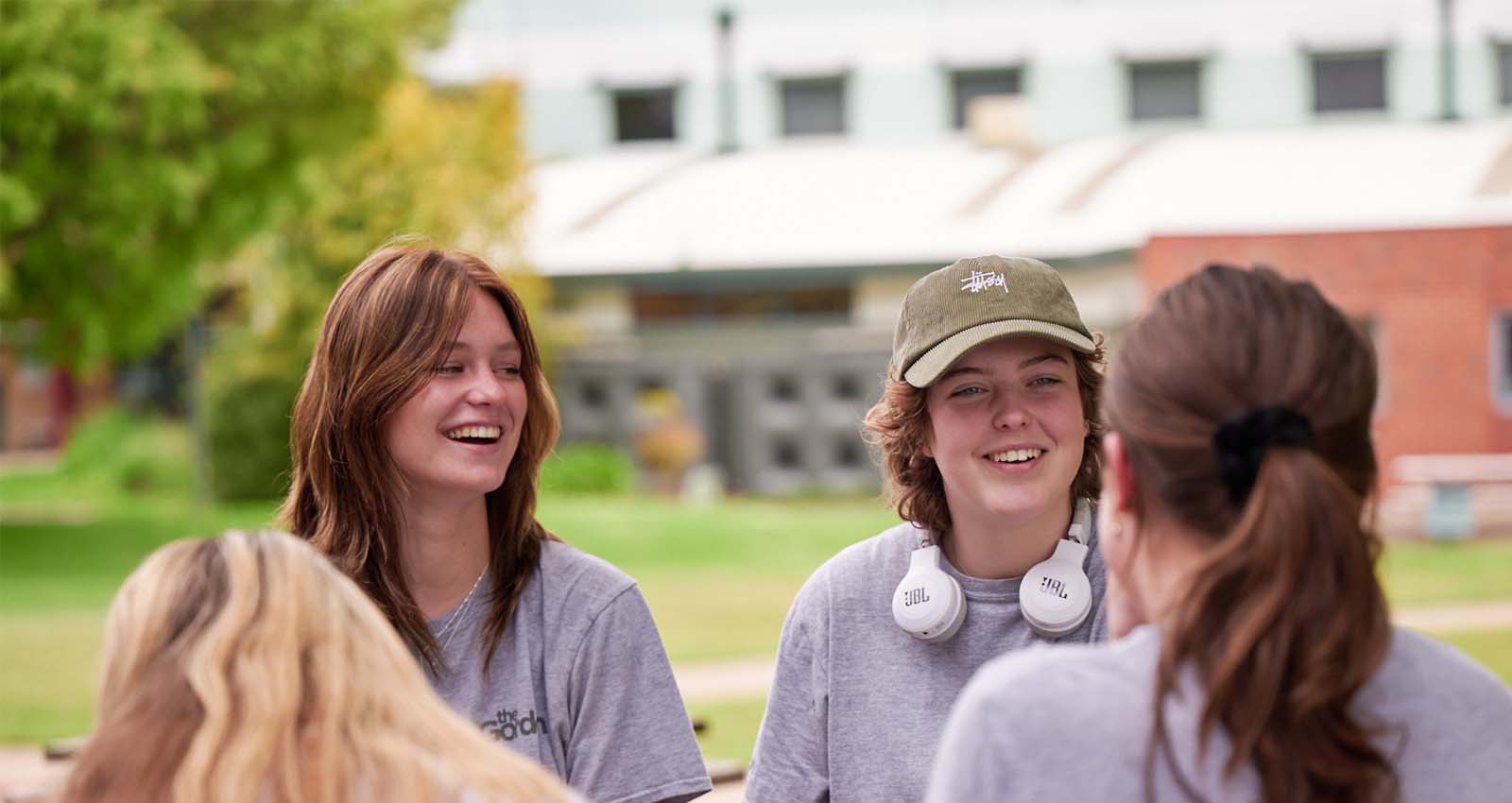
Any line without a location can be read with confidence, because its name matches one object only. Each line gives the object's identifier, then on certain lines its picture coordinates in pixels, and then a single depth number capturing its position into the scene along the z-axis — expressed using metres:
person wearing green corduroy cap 2.81
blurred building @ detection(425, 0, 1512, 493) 25.97
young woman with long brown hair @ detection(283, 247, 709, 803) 2.98
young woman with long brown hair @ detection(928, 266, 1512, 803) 1.65
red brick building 21.53
